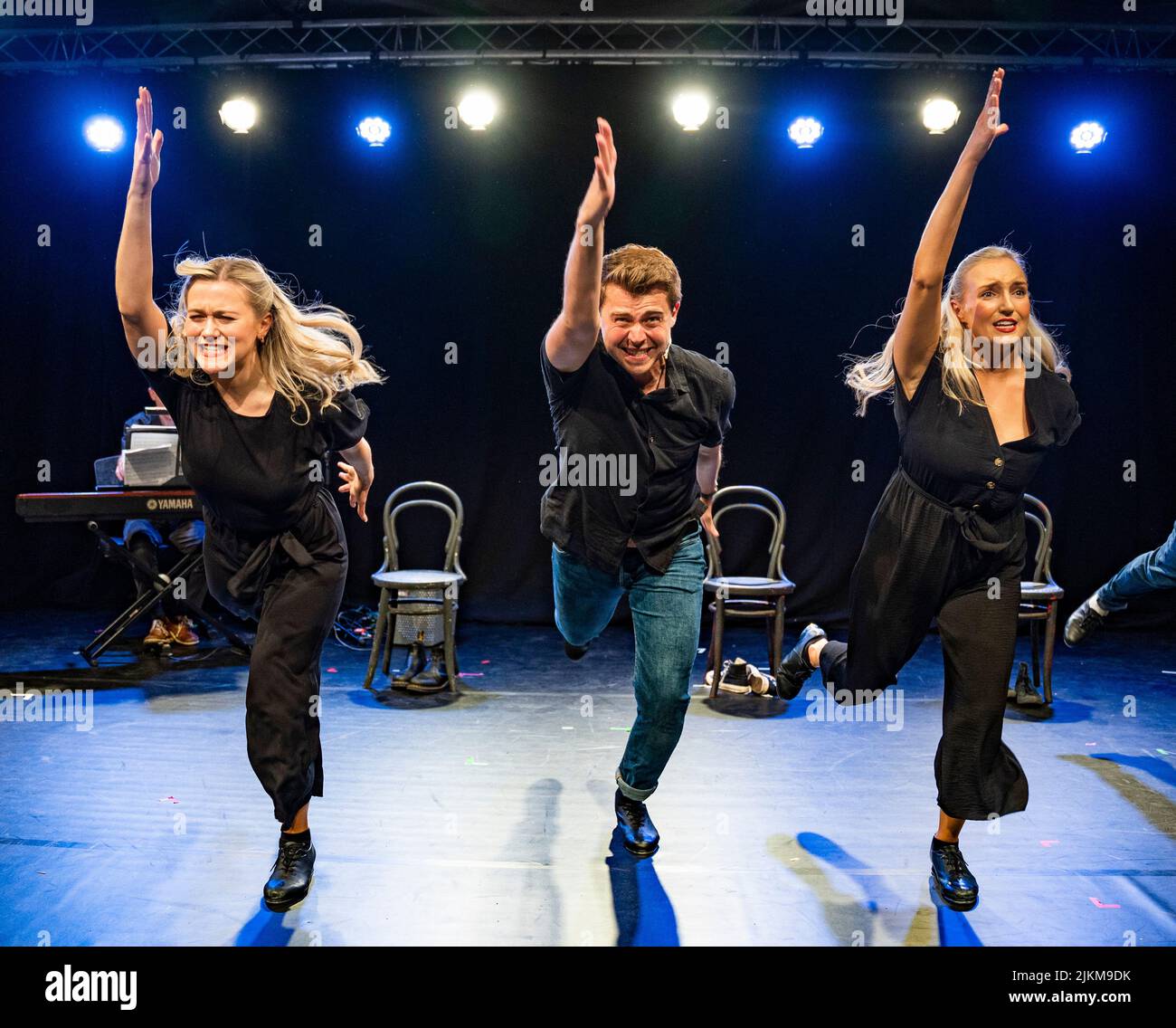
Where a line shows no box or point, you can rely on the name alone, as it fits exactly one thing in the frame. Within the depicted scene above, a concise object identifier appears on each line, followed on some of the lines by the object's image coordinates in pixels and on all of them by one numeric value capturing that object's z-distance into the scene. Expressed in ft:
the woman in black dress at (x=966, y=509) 7.74
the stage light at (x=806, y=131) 19.90
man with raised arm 7.97
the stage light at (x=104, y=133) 20.85
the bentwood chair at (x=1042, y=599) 14.82
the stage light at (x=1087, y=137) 19.99
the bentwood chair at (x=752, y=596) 15.49
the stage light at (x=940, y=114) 19.71
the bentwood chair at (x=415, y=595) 15.17
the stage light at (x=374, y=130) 20.35
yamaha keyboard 14.88
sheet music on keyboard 15.83
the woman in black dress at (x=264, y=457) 7.66
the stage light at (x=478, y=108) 19.98
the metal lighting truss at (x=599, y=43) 19.04
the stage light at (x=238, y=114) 20.35
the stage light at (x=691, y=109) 19.84
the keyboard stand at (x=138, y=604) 16.53
